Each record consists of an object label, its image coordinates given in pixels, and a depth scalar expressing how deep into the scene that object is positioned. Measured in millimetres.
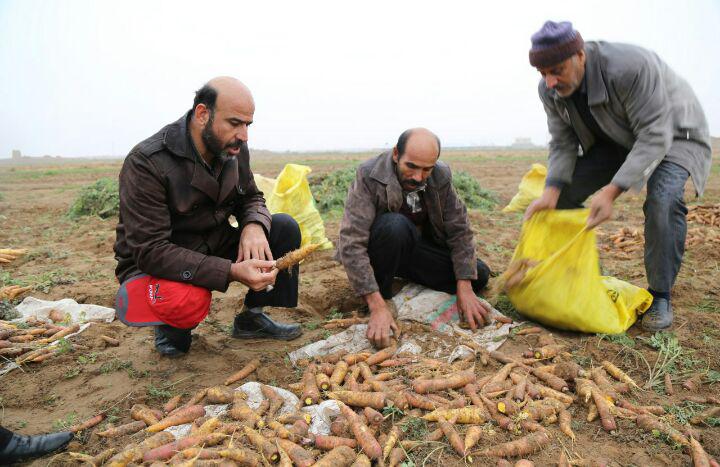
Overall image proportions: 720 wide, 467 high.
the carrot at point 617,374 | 2500
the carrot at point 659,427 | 2010
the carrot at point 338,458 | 1896
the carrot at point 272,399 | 2283
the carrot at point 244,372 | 2628
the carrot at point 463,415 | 2184
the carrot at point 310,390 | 2367
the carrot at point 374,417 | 2184
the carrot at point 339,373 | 2537
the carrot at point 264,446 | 1974
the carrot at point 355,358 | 2791
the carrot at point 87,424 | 2229
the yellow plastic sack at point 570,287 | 2961
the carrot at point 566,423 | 2103
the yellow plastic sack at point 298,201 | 5203
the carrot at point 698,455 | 1869
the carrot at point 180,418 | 2164
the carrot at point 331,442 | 2021
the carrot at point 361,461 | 1896
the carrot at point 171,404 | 2391
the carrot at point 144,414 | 2250
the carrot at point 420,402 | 2278
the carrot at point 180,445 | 1941
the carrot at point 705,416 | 2193
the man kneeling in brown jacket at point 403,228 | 2977
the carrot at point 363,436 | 1978
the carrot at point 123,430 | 2174
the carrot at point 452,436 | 2002
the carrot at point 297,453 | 1911
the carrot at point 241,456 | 1923
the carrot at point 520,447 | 1982
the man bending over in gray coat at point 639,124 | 2803
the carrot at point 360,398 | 2270
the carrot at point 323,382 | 2504
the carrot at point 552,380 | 2480
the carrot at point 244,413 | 2170
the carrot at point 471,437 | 2010
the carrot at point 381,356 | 2793
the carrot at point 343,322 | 3308
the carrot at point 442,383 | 2410
